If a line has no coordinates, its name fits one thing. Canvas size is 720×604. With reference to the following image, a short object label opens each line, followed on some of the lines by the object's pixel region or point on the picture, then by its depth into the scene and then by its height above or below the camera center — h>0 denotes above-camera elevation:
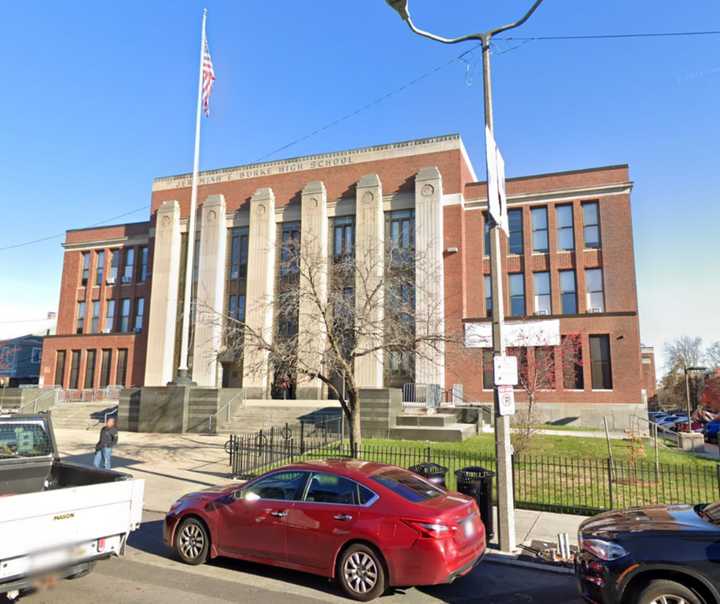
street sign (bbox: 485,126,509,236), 8.79 +3.46
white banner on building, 28.62 +2.91
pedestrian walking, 13.56 -1.60
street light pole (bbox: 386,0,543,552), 8.09 +0.64
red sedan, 5.98 -1.73
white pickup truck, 5.06 -1.38
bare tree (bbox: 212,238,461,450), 14.17 +1.67
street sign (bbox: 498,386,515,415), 8.17 -0.21
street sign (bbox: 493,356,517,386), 8.14 +0.22
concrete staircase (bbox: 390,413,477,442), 19.39 -1.62
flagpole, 24.89 +10.17
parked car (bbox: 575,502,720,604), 4.83 -1.63
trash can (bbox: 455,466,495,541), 8.66 -1.72
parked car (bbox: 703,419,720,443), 27.13 -2.23
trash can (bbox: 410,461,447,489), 9.30 -1.53
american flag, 25.29 +14.48
